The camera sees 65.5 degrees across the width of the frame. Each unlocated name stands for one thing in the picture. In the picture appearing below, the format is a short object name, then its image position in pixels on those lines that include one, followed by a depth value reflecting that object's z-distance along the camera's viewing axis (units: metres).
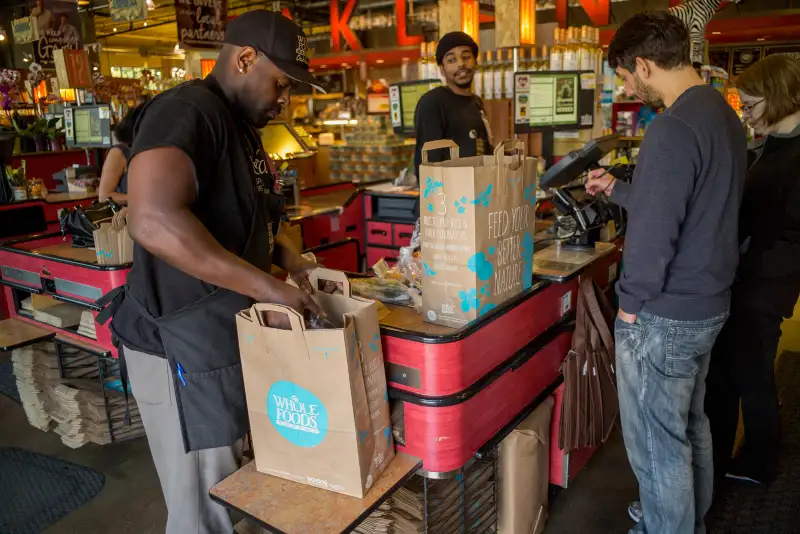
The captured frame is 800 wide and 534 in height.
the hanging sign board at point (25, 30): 9.24
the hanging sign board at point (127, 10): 7.38
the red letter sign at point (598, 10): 7.05
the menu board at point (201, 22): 6.67
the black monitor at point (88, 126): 6.54
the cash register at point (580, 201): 2.43
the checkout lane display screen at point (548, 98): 4.54
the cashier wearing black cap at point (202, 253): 1.45
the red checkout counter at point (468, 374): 1.83
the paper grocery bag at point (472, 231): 1.75
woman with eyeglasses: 2.40
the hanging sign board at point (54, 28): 9.11
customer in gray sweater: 1.79
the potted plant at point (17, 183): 5.62
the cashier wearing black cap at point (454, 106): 3.98
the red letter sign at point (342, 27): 10.96
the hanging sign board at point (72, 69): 6.95
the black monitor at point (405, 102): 5.88
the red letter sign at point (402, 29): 9.64
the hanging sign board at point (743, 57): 11.73
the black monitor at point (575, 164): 2.42
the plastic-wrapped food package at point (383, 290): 2.16
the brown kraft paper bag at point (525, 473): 2.25
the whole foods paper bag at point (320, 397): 1.56
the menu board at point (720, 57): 11.97
